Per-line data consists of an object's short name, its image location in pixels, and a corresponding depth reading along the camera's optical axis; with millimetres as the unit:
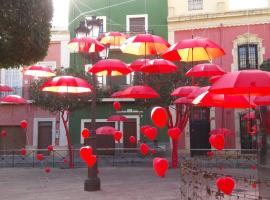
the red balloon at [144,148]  8133
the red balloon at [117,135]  9227
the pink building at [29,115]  23703
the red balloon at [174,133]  7355
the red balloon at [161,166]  6156
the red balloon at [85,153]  7336
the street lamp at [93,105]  10461
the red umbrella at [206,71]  11375
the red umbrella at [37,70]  12573
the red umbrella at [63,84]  10547
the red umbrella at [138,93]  11578
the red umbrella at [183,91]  12402
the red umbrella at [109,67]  10383
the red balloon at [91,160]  7400
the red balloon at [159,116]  6512
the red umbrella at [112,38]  12219
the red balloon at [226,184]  5367
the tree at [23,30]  6266
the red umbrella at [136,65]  12141
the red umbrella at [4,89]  14480
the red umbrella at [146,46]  10547
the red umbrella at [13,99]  14656
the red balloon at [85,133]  8620
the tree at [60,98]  17859
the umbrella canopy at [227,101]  7955
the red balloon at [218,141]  6418
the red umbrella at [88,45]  10617
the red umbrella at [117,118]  19353
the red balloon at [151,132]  7536
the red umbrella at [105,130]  13445
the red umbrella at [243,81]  6266
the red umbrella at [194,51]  9406
